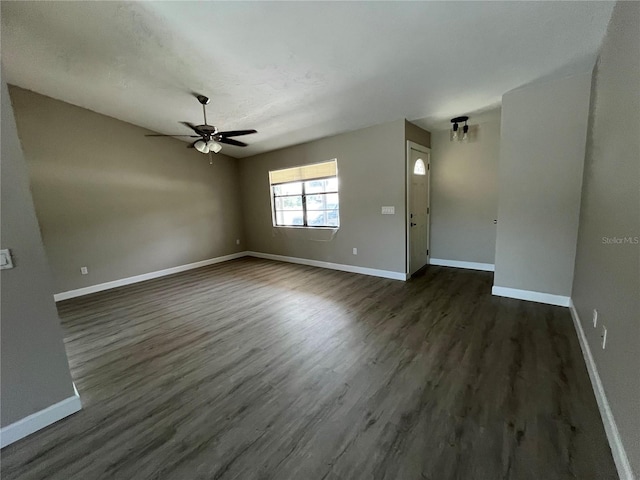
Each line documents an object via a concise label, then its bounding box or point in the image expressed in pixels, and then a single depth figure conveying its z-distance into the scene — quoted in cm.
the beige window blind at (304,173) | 515
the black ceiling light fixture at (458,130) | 422
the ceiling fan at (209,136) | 329
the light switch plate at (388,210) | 439
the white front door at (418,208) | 443
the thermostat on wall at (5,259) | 155
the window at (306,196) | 523
